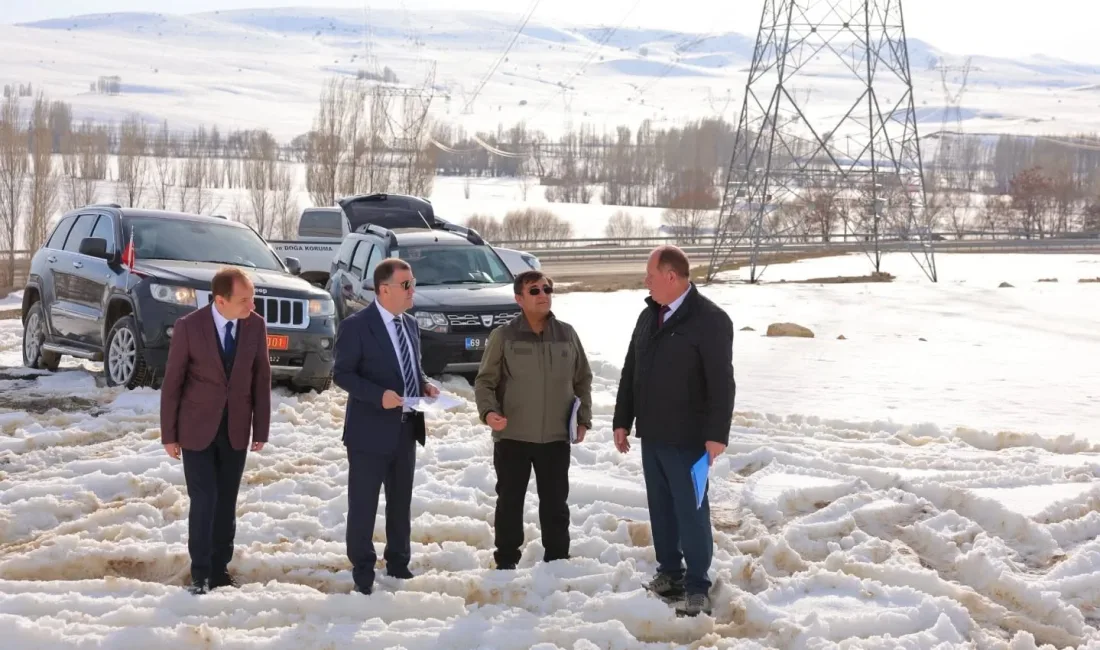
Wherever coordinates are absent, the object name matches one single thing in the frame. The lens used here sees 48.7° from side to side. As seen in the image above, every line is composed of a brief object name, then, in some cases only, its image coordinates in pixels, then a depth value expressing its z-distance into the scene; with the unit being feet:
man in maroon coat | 20.68
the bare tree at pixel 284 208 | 196.34
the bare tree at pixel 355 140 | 169.68
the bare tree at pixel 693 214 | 243.60
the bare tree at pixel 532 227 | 225.56
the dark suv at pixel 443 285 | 45.42
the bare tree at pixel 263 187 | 197.16
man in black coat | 20.35
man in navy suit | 20.90
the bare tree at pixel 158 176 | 219.45
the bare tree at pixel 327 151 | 170.50
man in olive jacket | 22.18
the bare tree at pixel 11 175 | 130.93
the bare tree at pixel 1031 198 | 280.10
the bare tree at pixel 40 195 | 134.00
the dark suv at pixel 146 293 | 38.99
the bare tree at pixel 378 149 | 168.66
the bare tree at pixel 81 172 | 193.88
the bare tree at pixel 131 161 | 176.45
